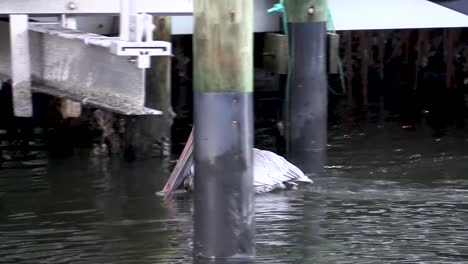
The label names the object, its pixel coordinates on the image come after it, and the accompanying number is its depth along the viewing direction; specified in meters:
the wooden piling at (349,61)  17.45
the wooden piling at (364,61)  17.44
